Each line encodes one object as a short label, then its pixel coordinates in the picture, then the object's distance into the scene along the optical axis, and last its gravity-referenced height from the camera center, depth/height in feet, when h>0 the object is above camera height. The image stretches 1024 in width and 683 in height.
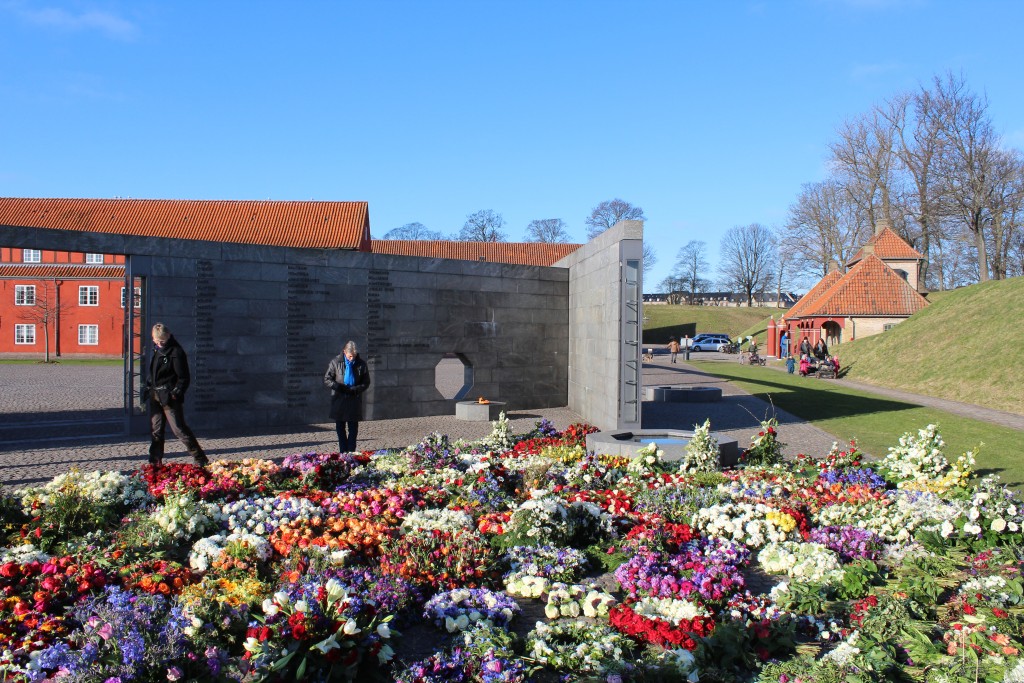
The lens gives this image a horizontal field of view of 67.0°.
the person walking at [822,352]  115.75 +0.06
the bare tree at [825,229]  202.28 +33.19
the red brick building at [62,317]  155.53 +5.87
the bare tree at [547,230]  291.58 +45.52
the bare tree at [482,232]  277.64 +42.25
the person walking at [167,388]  31.24 -1.66
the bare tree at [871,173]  184.65 +43.80
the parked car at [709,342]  217.56 +2.71
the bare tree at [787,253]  215.92 +27.97
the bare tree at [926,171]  158.71 +39.27
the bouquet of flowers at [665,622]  15.98 -5.89
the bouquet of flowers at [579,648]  14.99 -6.03
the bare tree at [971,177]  148.56 +34.55
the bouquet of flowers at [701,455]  31.96 -4.32
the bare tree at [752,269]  320.50 +34.55
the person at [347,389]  35.50 -1.87
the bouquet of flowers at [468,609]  17.07 -5.92
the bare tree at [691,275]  343.05 +33.91
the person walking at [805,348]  115.65 +0.64
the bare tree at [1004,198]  148.46 +30.14
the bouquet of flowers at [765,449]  34.50 -4.36
